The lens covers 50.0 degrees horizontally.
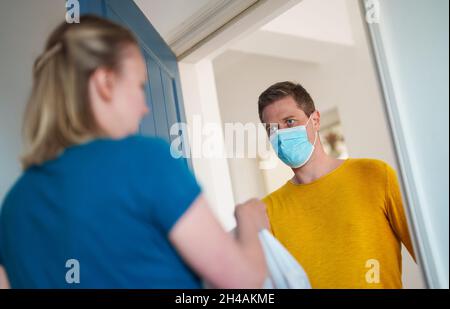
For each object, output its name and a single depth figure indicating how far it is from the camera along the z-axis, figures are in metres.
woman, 0.78
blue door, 1.53
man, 1.52
